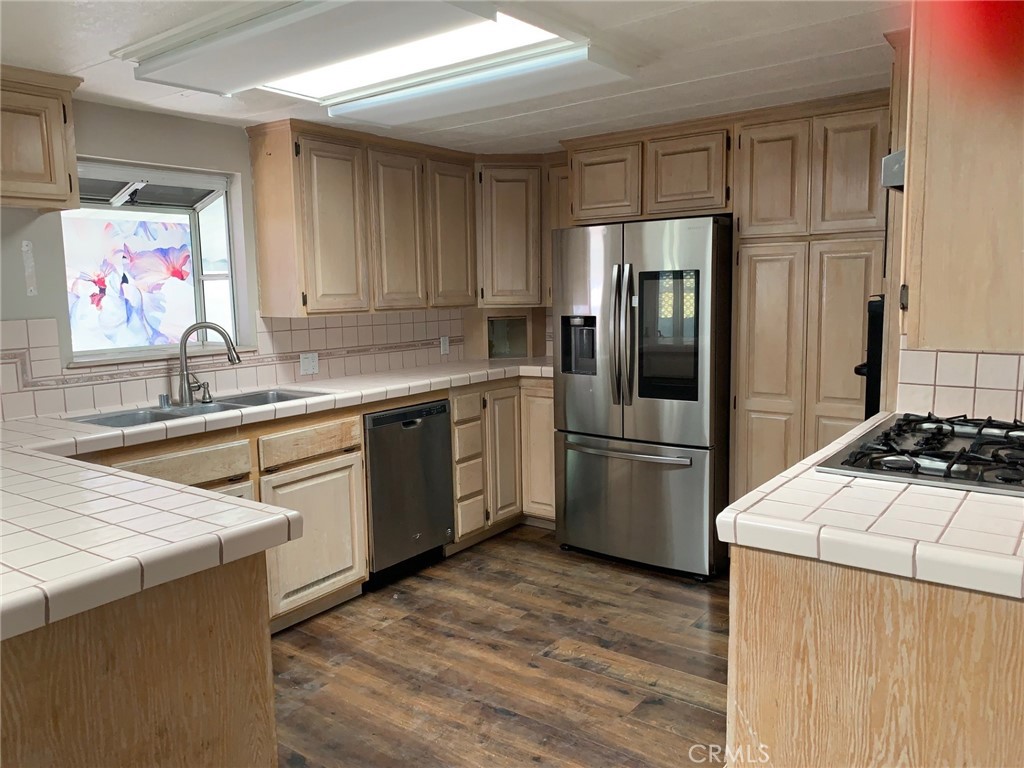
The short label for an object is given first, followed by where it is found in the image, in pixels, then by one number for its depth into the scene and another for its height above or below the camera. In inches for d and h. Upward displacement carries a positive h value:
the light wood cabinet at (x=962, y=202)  58.6 +7.4
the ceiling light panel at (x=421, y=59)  87.8 +31.1
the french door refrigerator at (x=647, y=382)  133.9 -14.8
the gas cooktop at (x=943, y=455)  59.8 -14.0
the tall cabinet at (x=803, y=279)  125.1 +3.3
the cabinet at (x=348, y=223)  133.6 +16.0
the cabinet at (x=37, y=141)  98.1 +22.8
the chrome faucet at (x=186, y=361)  123.2 -8.5
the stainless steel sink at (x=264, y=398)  129.4 -15.7
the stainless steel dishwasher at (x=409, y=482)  133.9 -32.5
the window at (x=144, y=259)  120.6 +8.8
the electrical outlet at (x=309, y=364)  147.3 -10.9
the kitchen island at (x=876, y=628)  46.8 -22.0
